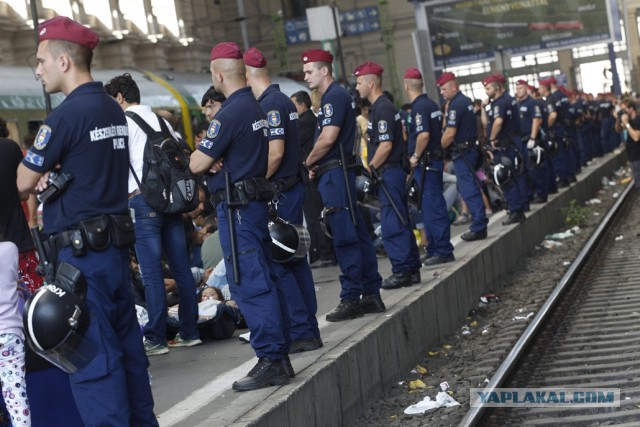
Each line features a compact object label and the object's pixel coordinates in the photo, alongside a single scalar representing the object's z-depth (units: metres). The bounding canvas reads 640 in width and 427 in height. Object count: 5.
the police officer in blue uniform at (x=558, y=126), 24.77
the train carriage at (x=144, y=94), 20.45
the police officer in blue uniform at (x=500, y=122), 18.55
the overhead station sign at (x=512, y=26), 41.78
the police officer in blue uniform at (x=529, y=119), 21.64
